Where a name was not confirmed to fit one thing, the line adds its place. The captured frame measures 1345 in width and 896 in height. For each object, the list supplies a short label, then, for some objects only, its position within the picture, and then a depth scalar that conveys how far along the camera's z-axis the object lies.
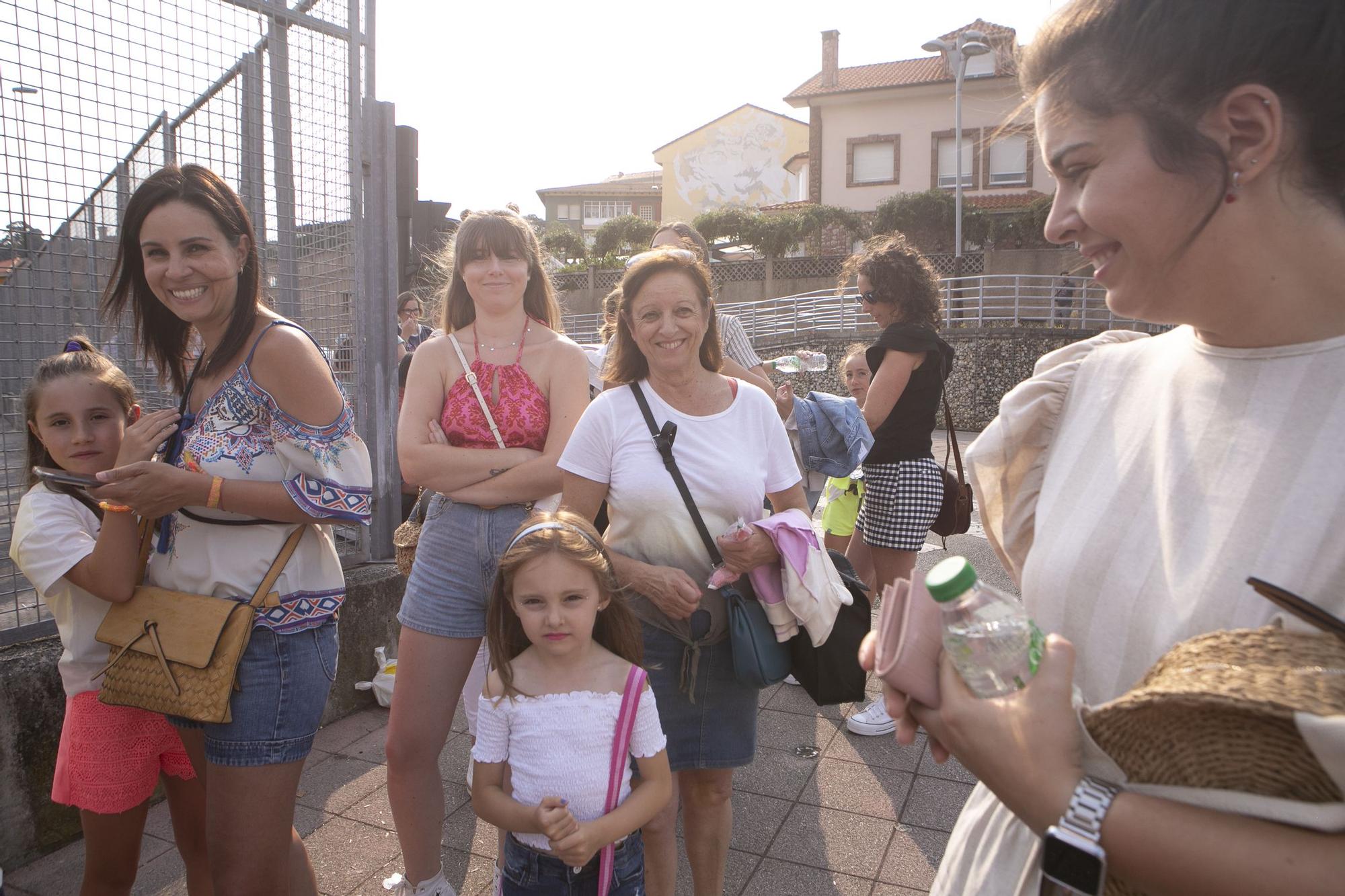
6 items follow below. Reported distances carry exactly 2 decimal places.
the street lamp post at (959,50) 20.45
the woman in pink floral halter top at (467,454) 2.78
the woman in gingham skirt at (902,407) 4.28
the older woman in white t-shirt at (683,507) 2.55
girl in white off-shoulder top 2.14
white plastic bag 4.35
